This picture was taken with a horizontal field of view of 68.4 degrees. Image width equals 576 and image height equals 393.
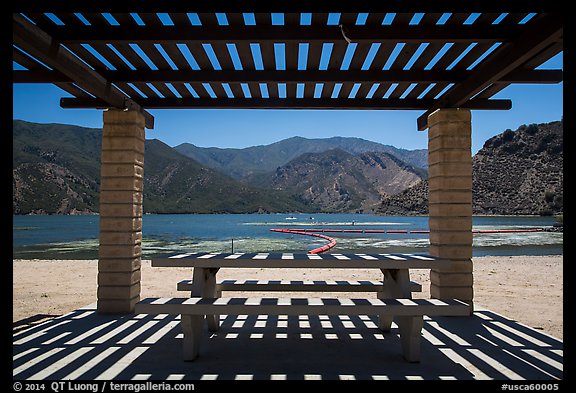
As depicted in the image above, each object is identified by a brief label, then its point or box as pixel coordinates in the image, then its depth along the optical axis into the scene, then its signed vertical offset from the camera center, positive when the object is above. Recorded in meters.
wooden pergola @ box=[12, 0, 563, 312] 4.08 +1.67
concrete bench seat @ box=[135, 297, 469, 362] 3.72 -0.90
